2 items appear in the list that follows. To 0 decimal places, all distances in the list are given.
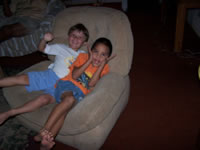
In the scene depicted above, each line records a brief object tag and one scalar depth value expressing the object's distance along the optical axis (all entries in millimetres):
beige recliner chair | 1270
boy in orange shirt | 1524
